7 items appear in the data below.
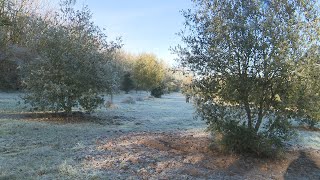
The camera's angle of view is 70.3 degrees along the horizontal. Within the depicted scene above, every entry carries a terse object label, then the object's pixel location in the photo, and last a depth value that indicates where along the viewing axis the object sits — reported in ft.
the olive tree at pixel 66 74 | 25.09
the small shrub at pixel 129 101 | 47.68
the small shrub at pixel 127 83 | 86.17
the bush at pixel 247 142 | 13.53
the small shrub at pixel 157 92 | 77.96
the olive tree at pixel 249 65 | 12.76
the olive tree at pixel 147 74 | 81.36
